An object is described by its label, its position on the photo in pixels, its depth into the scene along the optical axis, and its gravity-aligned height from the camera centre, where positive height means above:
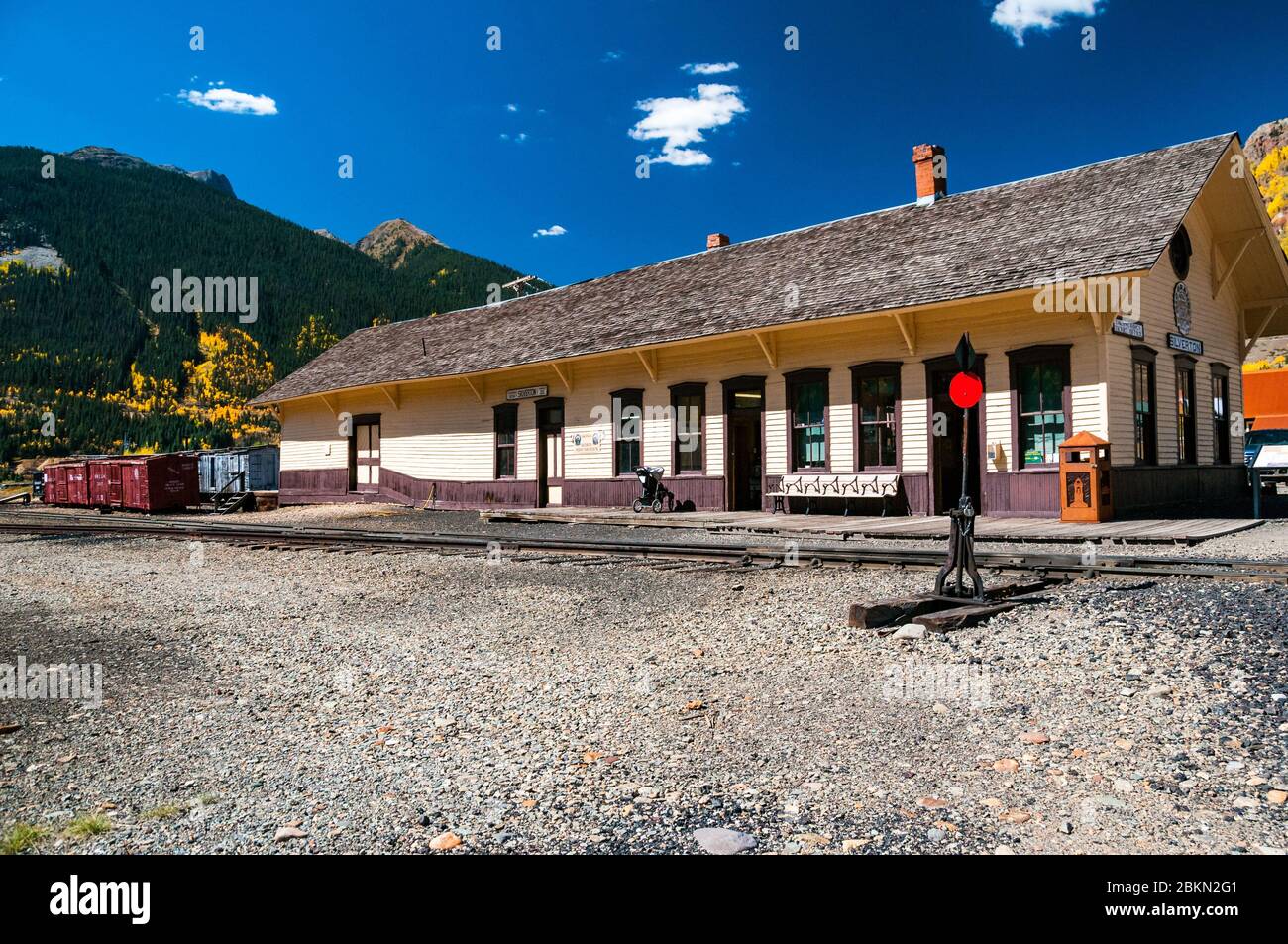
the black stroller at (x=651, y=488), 20.69 -0.34
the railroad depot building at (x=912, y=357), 15.43 +2.63
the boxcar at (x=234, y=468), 35.88 +0.64
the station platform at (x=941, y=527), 11.81 -0.96
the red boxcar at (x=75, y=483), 31.69 +0.05
